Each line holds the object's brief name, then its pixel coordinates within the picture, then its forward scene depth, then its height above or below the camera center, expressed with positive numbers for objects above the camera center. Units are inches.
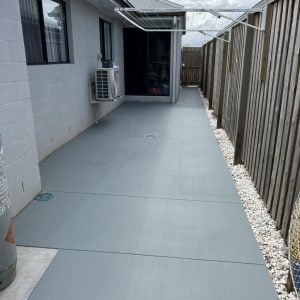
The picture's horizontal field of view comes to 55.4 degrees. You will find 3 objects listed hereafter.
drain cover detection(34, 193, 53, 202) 117.5 -52.4
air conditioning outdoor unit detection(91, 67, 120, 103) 235.1 -15.4
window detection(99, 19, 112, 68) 285.6 +26.0
